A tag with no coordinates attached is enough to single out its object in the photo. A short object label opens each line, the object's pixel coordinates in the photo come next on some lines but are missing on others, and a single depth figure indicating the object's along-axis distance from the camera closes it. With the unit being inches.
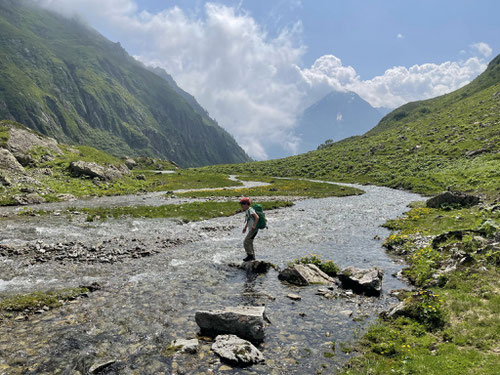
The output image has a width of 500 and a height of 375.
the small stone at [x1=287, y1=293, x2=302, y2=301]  542.3
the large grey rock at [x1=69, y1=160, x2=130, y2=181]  2239.9
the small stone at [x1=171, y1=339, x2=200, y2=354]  369.1
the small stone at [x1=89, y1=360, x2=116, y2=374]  321.2
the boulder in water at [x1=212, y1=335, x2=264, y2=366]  351.9
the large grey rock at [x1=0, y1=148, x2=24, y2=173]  1775.3
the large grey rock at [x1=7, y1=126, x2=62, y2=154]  2122.3
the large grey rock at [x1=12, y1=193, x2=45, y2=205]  1412.2
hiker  738.8
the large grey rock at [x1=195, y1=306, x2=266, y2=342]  402.6
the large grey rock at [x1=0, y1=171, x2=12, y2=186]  1571.6
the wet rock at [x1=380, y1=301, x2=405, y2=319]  455.8
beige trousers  742.5
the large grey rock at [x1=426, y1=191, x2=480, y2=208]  1267.0
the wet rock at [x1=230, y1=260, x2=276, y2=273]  698.2
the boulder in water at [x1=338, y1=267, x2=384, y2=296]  567.8
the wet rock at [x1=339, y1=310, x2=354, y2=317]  482.0
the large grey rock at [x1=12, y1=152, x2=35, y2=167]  2028.8
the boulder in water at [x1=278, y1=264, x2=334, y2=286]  624.7
